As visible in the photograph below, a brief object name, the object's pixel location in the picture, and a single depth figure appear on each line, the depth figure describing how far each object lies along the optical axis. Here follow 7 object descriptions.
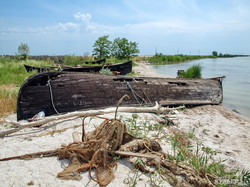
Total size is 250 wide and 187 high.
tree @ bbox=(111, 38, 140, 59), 25.44
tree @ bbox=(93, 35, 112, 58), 22.14
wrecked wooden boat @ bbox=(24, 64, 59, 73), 10.30
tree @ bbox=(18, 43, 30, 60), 18.66
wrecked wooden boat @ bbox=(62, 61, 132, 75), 9.67
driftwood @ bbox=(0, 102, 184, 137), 3.31
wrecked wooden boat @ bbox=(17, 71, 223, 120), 4.23
